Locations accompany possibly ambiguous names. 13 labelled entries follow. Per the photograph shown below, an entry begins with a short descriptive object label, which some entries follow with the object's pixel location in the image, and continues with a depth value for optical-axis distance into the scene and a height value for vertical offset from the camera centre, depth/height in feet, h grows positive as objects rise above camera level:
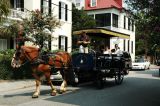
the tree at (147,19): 39.10 +3.09
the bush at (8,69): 68.44 -4.32
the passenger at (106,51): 66.26 -0.70
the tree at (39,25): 70.08 +4.15
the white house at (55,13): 93.58 +9.76
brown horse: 46.52 -1.92
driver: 56.95 +0.77
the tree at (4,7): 67.51 +7.29
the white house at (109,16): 160.78 +14.01
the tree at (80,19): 135.44 +10.38
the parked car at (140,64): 129.08 -5.89
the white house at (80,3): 166.87 +19.92
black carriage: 56.49 -3.05
